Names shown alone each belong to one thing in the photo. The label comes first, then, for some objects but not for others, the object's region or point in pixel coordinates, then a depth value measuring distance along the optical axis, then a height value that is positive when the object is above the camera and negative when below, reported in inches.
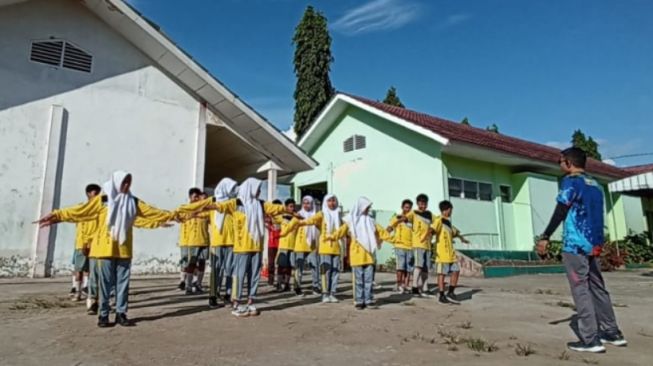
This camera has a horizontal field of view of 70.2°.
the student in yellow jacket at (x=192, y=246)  288.4 +6.4
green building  602.9 +125.2
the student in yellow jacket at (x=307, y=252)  312.0 +3.2
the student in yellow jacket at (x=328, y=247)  276.4 +5.8
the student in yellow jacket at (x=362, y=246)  254.1 +6.2
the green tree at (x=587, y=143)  1457.9 +360.4
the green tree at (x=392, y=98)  1252.4 +425.4
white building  373.7 +124.7
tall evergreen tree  1066.7 +442.7
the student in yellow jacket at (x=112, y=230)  194.5 +11.0
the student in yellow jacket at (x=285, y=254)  320.5 +1.8
